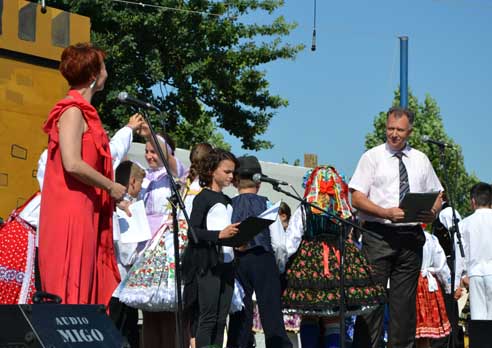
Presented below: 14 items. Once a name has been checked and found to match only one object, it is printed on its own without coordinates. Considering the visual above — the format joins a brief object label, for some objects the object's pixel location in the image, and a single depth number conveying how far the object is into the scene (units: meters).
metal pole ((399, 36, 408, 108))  17.08
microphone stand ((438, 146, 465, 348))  12.33
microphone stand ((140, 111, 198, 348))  7.48
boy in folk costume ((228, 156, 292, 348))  10.36
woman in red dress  6.64
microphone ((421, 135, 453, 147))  11.28
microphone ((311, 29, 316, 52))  23.78
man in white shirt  10.18
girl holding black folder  9.66
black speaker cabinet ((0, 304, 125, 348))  5.22
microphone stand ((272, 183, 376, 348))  9.34
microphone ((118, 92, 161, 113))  7.37
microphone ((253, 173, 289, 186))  9.10
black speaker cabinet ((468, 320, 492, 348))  8.24
